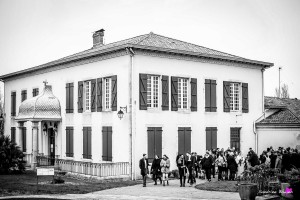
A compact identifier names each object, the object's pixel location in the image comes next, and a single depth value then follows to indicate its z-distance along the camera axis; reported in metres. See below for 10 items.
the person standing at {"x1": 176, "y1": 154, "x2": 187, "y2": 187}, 22.27
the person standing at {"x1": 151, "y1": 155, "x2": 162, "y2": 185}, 23.19
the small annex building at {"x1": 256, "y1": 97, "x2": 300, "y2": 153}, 31.69
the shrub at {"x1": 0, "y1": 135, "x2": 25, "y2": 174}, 28.62
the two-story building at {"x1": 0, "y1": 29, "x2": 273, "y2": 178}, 26.48
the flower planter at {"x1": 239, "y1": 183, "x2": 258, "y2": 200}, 15.59
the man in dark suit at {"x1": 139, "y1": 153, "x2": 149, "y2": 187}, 22.34
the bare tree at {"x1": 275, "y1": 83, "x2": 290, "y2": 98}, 70.00
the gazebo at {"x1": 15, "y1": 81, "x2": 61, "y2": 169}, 30.64
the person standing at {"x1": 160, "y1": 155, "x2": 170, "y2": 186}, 22.66
